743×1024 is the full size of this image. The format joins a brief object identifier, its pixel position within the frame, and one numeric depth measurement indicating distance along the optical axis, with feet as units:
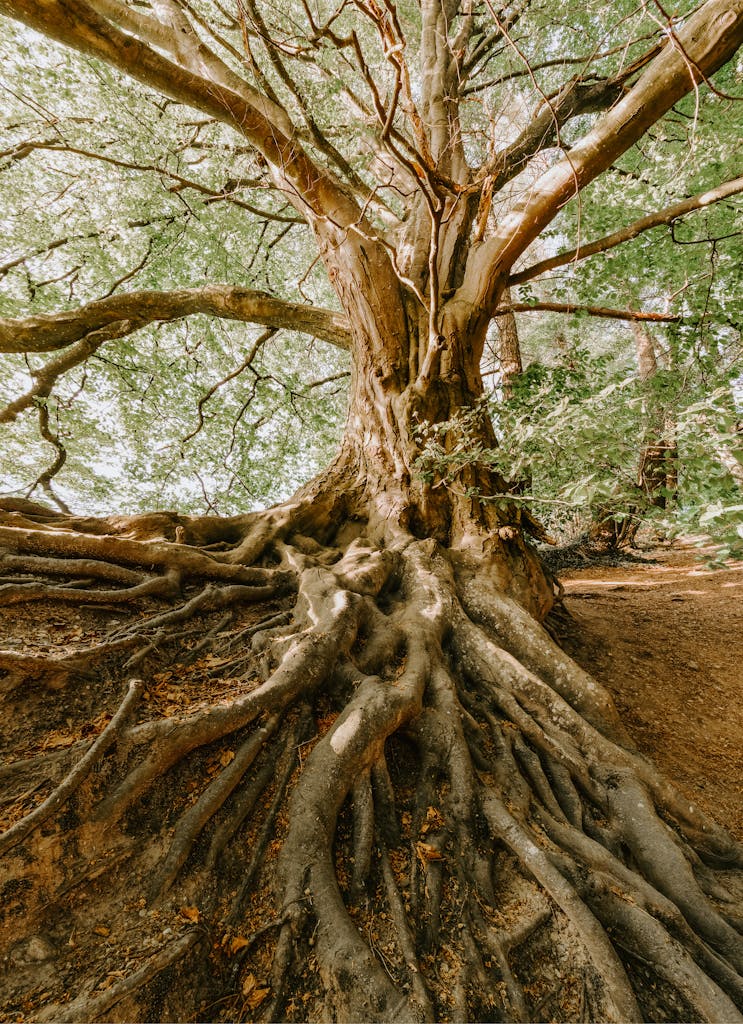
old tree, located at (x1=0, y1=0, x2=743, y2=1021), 5.14
